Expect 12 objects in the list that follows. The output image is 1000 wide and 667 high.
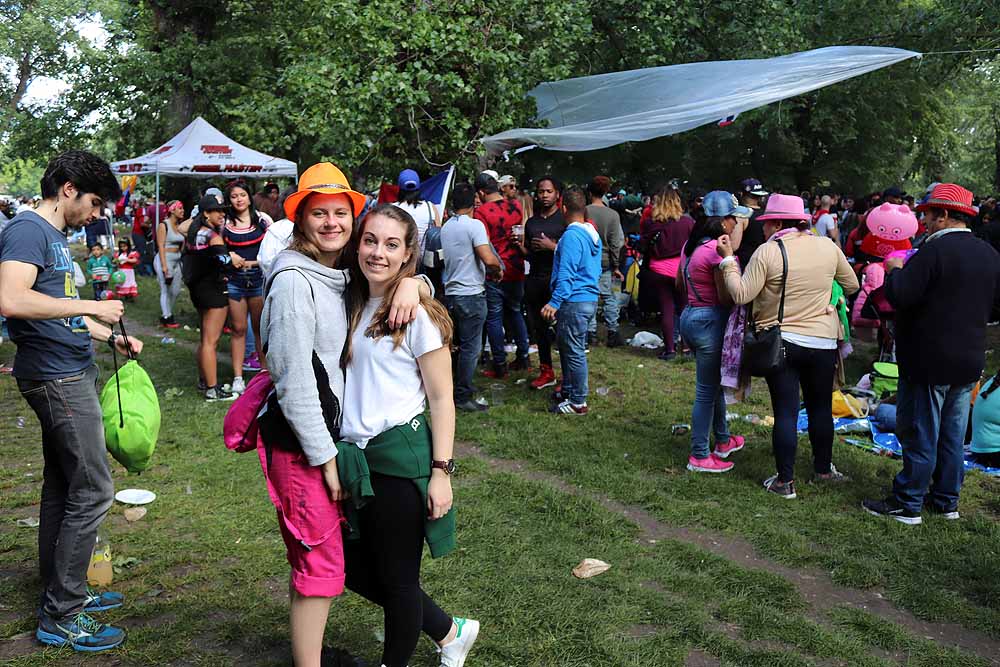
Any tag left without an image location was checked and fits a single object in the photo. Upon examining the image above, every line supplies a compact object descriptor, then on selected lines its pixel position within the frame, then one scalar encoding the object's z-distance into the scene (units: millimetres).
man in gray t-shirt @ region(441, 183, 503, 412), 7324
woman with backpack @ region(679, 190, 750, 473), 5719
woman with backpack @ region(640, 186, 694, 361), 9508
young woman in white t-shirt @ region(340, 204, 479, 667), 2697
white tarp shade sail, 6680
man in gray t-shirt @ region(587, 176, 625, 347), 8773
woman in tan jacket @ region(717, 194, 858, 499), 5312
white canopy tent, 13656
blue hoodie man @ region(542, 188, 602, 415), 7125
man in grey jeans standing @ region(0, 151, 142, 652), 3252
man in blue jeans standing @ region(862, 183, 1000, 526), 4852
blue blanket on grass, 6352
